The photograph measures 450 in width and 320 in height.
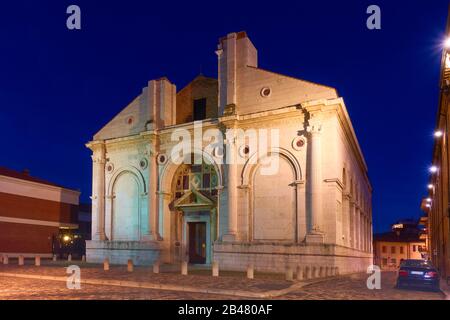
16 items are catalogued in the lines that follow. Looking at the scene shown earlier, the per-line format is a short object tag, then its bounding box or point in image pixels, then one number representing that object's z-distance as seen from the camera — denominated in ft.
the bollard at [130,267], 74.71
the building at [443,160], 56.27
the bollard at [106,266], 78.29
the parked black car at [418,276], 56.39
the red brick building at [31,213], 132.16
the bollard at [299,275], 59.72
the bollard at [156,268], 70.18
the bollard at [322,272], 69.12
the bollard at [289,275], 59.36
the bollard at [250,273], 63.82
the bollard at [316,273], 66.18
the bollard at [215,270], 66.74
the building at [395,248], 273.75
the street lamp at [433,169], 115.44
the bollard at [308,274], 62.83
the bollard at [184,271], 67.75
